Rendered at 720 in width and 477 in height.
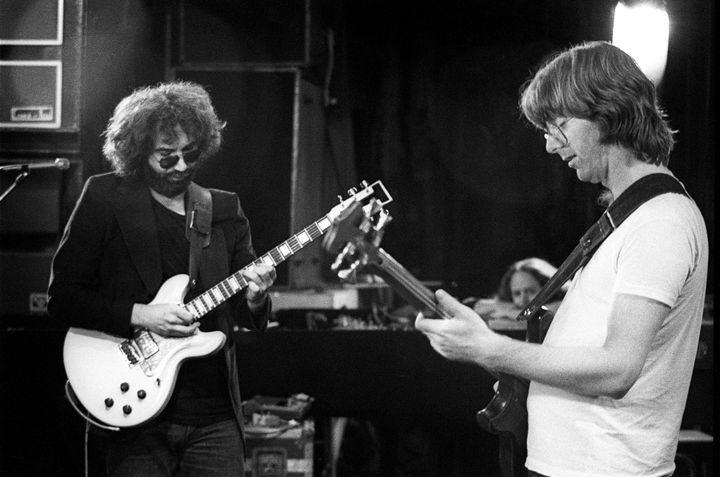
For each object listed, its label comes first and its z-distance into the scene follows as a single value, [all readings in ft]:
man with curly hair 8.07
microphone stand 8.81
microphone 8.89
